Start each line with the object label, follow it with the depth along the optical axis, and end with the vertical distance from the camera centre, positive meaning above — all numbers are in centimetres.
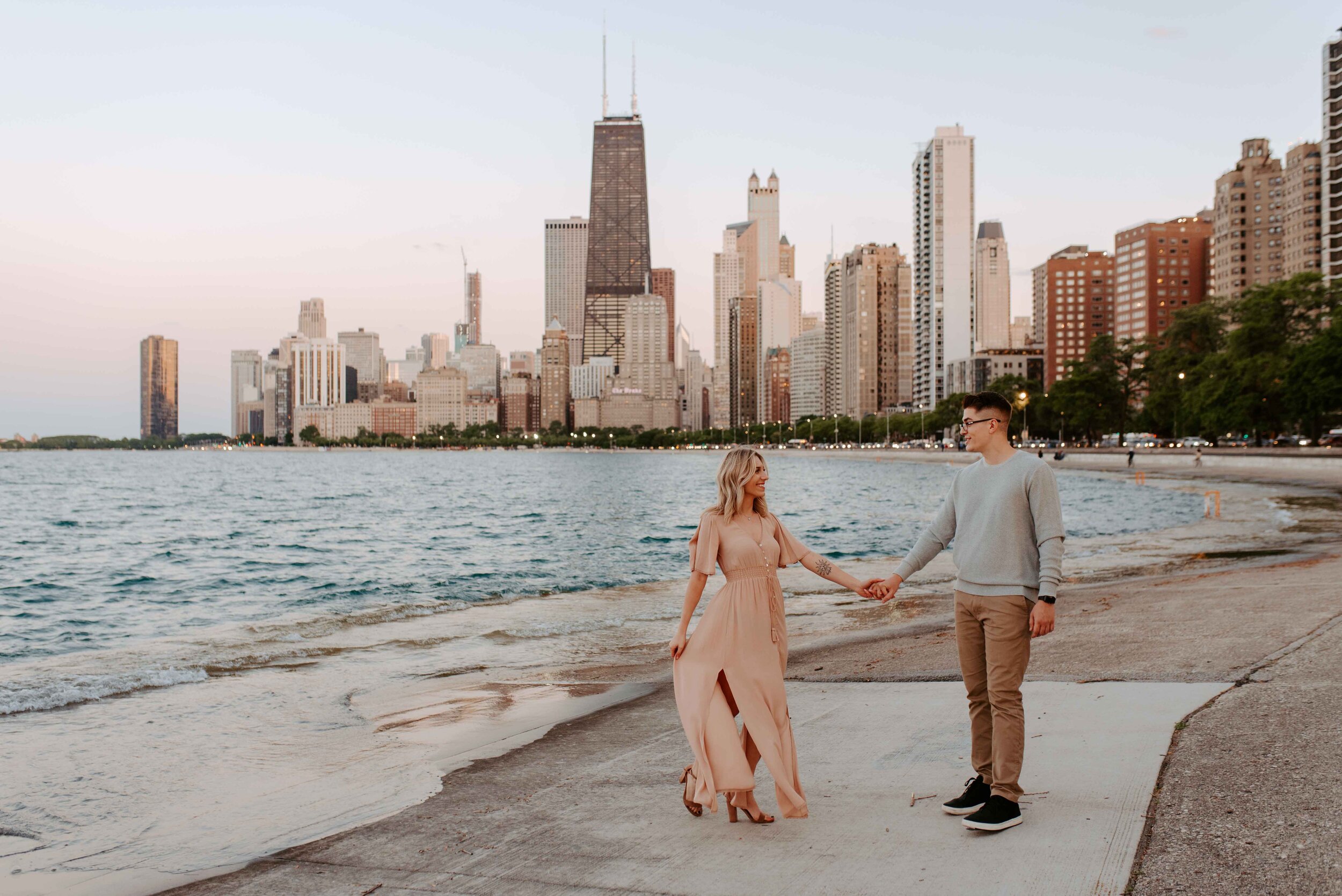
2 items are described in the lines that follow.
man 493 -81
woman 516 -123
